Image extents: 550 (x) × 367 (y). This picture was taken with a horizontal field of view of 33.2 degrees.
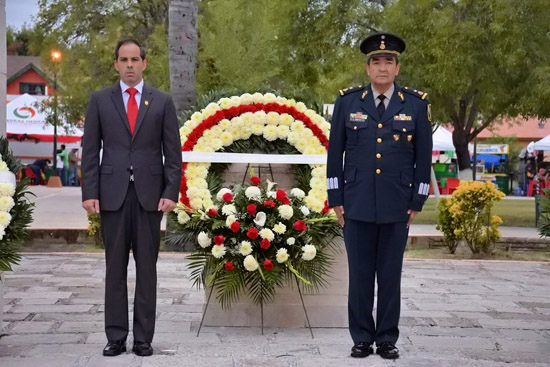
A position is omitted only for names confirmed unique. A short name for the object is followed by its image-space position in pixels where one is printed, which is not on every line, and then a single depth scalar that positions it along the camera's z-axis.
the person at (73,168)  39.28
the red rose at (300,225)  6.51
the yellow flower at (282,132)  6.99
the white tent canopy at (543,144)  30.70
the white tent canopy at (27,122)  35.59
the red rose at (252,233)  6.43
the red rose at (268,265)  6.42
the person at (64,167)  39.94
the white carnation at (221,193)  6.66
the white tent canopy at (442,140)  31.84
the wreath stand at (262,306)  6.74
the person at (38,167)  38.44
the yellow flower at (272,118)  7.04
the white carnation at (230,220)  6.45
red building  62.47
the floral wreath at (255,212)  6.52
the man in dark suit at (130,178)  5.80
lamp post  30.70
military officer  5.77
